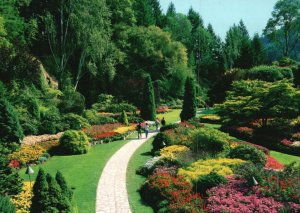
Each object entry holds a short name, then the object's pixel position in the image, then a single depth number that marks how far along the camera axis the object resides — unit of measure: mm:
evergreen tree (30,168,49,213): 10913
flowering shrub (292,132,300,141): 25975
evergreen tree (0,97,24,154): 19750
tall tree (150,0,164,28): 73000
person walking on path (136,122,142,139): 30683
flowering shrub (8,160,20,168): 20141
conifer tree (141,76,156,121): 39219
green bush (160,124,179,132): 29134
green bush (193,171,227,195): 14500
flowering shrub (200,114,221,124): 38250
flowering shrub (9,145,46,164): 20981
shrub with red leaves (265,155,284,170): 17984
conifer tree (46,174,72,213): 11039
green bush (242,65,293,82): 41497
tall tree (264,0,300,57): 60156
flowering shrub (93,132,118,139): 29070
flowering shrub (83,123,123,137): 30238
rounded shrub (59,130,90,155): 24578
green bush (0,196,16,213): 10175
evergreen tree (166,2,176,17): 86575
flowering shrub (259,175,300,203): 12555
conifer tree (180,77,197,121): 36344
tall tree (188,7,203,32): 89625
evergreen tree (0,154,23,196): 13047
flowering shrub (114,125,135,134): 31553
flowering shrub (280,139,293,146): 25167
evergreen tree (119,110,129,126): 36434
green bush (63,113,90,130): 31717
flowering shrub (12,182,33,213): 13466
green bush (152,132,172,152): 23812
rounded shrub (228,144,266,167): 18250
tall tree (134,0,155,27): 64062
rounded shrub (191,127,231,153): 21786
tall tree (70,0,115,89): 41844
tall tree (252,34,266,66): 62625
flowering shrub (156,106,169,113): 50012
